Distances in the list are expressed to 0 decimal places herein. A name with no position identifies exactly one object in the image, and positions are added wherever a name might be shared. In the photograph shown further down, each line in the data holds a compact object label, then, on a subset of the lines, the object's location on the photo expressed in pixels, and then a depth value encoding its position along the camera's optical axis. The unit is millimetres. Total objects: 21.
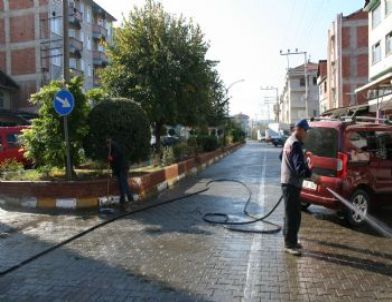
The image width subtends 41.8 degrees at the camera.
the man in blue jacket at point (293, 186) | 7066
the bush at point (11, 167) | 13180
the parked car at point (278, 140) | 59469
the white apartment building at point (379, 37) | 35250
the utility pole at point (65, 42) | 16200
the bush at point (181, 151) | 20945
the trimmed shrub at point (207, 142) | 29453
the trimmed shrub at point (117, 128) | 12508
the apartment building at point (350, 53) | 54875
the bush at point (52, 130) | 12250
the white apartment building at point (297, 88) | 93125
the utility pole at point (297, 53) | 62600
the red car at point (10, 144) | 20000
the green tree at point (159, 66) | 20031
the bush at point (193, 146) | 24195
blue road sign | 11047
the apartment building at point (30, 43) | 44406
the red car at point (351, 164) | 8805
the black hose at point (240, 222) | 8484
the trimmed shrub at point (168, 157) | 18219
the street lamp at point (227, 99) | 39650
